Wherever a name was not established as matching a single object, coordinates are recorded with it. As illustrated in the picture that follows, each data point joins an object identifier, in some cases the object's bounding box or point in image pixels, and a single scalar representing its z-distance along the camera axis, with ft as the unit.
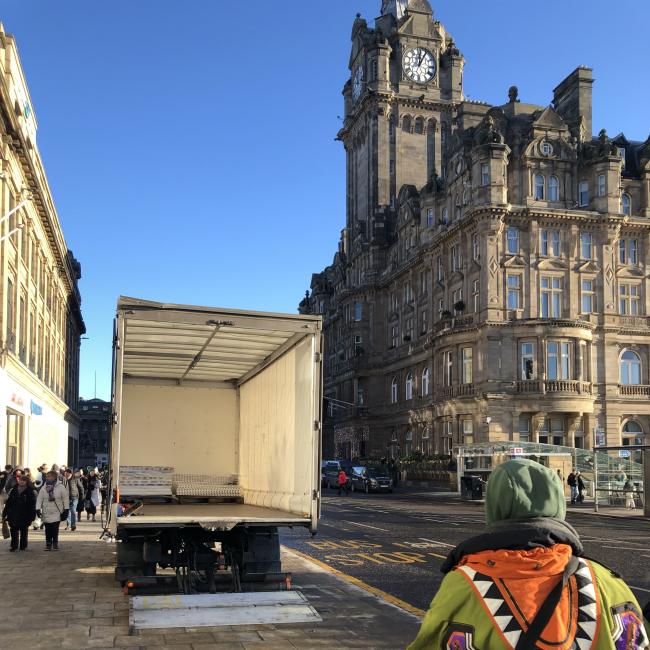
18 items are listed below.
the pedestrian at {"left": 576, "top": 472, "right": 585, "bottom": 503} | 124.47
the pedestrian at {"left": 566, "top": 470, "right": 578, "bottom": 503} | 124.26
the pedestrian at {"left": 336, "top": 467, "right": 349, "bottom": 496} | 150.10
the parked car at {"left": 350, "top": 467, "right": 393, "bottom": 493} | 161.68
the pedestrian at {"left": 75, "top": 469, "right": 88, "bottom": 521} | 77.77
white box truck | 37.06
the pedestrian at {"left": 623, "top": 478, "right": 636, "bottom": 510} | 113.70
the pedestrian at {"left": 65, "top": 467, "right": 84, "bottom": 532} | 70.85
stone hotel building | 168.25
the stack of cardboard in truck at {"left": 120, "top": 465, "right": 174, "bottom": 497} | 52.19
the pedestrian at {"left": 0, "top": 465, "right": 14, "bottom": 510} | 68.13
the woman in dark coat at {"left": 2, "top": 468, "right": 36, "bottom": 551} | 55.01
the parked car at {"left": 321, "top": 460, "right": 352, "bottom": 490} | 171.42
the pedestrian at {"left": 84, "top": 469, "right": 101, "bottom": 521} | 84.73
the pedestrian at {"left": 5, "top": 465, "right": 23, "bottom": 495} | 60.57
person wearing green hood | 8.92
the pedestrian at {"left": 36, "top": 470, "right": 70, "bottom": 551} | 56.08
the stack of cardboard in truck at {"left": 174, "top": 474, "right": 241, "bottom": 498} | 53.31
